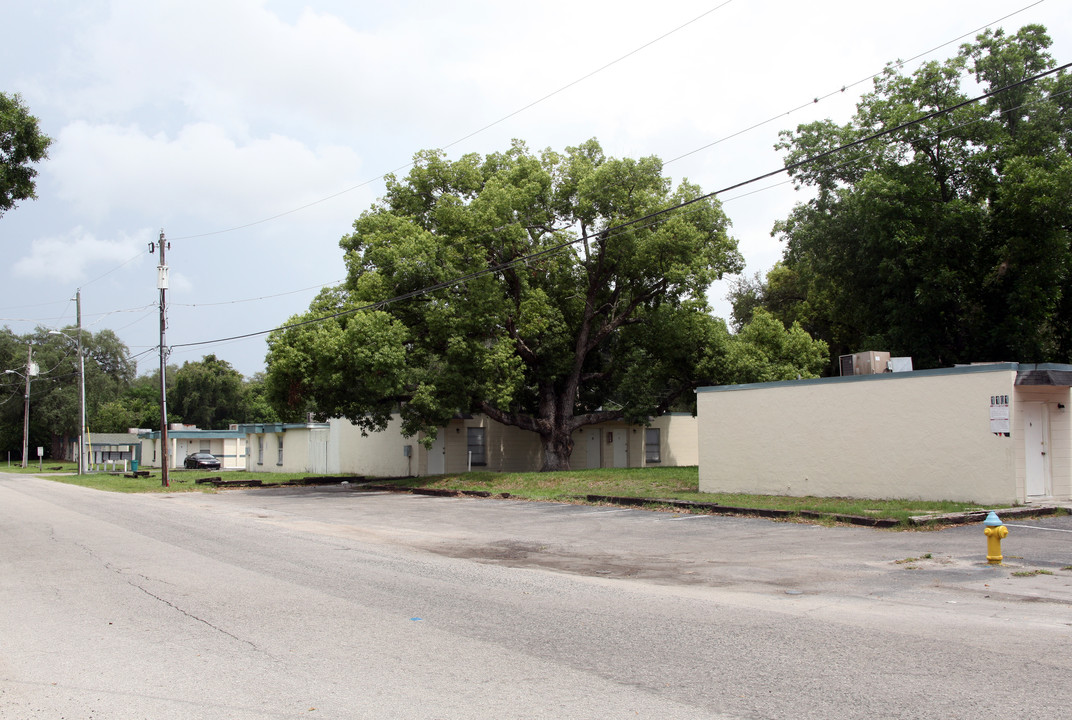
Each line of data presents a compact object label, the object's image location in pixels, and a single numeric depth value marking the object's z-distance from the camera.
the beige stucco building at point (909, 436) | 17.03
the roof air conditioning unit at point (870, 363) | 20.09
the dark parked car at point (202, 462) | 55.09
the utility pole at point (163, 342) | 35.56
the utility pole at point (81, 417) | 46.84
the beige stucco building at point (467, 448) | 36.94
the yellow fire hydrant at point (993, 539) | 10.59
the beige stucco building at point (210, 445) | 59.38
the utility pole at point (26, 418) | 57.70
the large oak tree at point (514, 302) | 29.41
